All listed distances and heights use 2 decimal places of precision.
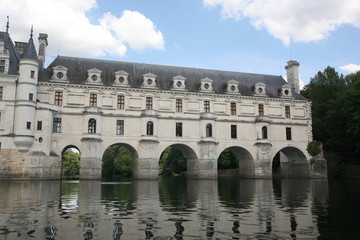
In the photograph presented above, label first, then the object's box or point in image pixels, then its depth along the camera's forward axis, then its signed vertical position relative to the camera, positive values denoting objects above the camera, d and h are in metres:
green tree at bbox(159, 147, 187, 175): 67.78 +1.15
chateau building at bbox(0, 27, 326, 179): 34.59 +5.90
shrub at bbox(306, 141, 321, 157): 44.50 +2.49
